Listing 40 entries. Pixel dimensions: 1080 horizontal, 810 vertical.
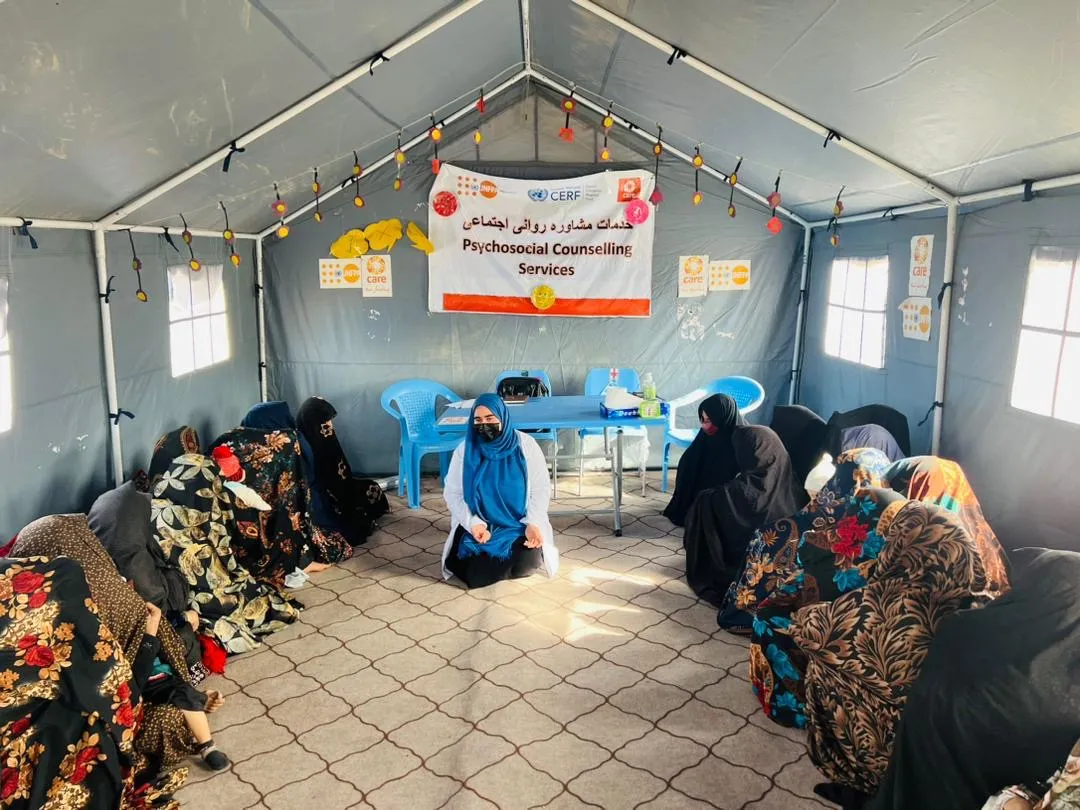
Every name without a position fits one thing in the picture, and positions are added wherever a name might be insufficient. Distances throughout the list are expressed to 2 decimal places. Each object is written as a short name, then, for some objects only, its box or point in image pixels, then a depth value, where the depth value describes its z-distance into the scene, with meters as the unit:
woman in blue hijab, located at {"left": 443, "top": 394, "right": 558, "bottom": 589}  3.87
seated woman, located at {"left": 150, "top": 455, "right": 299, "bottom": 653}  3.10
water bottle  4.57
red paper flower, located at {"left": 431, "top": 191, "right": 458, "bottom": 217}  5.29
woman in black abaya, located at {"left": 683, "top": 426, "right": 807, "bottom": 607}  3.56
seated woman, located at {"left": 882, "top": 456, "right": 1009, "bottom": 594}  2.74
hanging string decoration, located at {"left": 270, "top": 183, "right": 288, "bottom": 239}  4.45
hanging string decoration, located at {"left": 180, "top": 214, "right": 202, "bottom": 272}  4.16
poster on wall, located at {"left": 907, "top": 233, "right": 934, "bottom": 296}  4.04
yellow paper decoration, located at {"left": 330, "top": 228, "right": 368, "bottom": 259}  5.33
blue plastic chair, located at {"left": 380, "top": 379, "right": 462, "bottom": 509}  4.98
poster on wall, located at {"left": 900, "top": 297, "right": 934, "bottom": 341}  4.04
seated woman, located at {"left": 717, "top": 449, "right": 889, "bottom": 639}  2.64
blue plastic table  4.30
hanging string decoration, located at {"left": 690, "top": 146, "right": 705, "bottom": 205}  4.41
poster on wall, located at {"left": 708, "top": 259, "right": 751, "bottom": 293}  5.51
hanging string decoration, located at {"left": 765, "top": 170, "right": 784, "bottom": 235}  4.74
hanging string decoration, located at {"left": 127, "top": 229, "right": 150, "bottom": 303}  3.68
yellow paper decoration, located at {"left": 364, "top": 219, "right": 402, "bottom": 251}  5.33
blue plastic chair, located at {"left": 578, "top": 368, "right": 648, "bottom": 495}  5.54
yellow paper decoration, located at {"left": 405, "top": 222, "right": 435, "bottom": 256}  5.34
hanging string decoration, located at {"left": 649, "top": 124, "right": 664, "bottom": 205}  4.86
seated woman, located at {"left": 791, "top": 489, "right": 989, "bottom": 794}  1.96
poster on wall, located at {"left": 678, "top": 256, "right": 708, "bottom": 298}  5.49
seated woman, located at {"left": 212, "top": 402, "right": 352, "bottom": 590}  3.65
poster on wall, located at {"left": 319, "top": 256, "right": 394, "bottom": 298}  5.39
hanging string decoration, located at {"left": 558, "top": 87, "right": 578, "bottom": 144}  4.48
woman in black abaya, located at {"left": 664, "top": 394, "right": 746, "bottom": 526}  4.23
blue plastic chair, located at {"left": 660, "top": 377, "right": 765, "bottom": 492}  5.16
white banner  5.31
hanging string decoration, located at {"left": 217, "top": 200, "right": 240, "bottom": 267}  4.58
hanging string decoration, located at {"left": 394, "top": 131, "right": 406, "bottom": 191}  4.78
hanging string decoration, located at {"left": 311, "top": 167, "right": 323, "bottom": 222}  4.68
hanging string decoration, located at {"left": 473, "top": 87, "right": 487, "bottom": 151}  4.47
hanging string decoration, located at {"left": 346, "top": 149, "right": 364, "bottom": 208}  4.74
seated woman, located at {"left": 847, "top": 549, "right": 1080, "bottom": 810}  1.58
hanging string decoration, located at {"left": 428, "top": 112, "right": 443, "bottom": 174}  4.57
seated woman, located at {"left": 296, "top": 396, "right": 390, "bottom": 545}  4.34
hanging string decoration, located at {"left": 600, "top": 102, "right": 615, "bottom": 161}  5.05
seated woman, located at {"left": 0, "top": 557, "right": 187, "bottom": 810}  1.97
